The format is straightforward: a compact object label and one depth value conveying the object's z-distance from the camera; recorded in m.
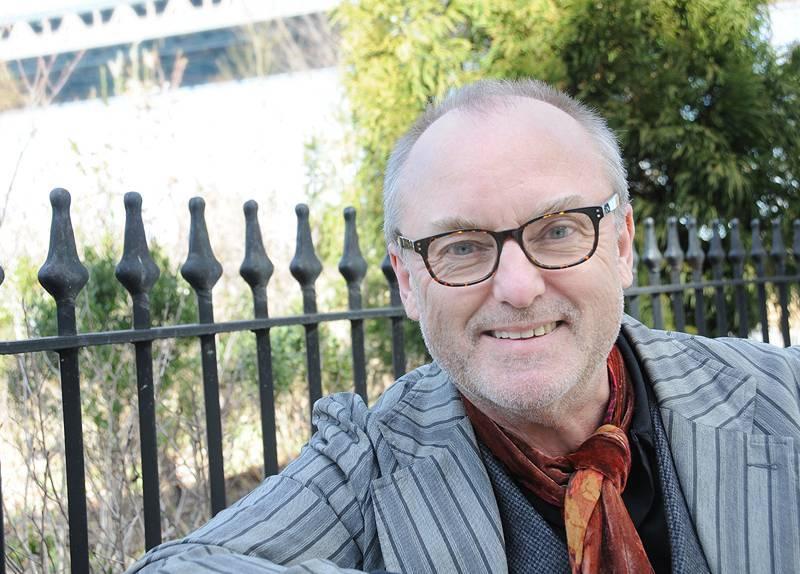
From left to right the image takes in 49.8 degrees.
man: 1.67
